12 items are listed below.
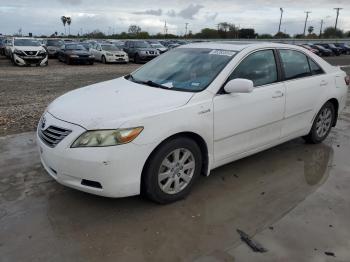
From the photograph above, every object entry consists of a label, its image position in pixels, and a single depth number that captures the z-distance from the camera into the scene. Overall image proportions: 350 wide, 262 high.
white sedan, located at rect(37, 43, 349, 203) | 3.40
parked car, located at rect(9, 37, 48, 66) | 20.69
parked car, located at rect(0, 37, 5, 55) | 30.10
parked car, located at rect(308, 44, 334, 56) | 41.44
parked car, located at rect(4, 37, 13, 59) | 23.37
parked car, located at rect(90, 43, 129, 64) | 25.06
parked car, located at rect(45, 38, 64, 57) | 28.26
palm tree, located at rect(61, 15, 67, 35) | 103.62
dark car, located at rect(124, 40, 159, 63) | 26.11
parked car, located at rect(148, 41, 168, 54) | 28.44
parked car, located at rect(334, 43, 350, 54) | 46.97
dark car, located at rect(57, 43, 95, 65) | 23.14
